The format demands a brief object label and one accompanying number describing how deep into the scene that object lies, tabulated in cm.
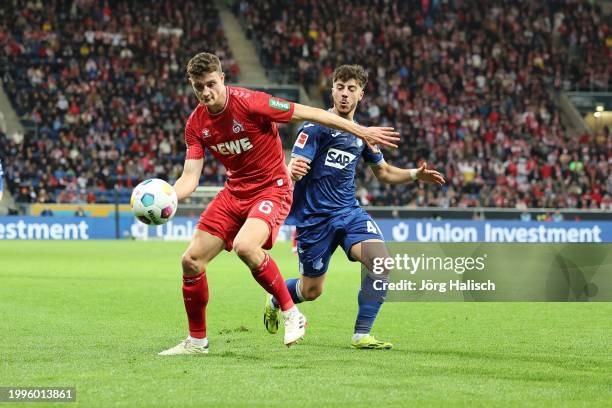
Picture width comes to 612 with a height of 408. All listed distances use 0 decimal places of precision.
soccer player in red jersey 1605
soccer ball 1589
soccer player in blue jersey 1794
